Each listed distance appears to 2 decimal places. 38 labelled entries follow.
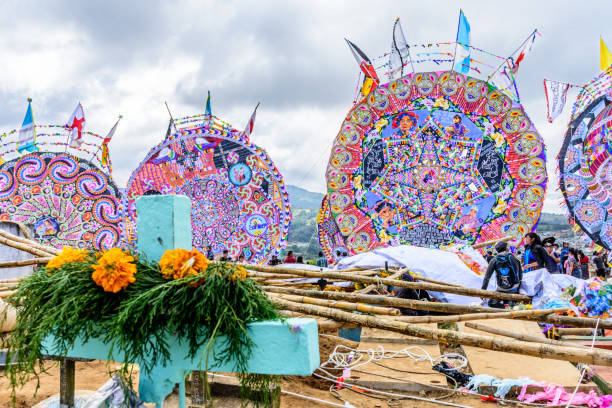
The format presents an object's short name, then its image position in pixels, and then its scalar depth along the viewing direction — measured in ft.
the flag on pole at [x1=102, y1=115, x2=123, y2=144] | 43.80
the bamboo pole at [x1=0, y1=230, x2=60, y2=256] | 11.12
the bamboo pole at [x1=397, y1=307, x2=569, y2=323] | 8.52
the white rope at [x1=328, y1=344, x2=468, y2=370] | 15.17
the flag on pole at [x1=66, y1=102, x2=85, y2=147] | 43.40
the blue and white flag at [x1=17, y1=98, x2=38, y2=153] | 40.60
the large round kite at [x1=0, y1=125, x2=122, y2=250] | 37.40
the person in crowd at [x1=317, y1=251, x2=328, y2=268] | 41.45
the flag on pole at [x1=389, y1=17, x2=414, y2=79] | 40.06
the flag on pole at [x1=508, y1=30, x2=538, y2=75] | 39.04
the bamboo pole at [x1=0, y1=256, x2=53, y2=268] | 10.17
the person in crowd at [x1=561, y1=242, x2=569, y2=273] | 42.38
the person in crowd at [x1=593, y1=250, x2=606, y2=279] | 36.39
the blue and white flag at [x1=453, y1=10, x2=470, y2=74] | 37.96
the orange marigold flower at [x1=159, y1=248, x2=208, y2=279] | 6.25
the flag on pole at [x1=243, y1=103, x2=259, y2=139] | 48.70
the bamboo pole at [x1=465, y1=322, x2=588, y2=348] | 8.70
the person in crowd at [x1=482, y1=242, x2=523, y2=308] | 21.81
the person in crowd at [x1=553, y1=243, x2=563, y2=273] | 40.88
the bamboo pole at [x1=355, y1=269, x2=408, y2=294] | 15.52
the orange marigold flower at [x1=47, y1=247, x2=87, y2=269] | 6.88
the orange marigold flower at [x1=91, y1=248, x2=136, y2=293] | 6.15
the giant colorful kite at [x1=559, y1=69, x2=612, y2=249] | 33.71
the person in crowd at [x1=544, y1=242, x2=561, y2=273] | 25.54
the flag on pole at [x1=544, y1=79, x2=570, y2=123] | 37.01
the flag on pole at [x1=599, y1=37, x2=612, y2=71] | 37.22
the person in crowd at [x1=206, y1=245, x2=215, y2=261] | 34.70
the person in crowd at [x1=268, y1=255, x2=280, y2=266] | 38.63
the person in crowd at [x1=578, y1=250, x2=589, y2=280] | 40.22
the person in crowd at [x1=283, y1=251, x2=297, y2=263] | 39.60
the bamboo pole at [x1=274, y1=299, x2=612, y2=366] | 6.01
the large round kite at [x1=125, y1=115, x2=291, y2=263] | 37.11
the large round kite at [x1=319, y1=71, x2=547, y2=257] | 34.53
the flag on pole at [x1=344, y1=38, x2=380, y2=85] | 39.30
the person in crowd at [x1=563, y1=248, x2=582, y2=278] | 38.91
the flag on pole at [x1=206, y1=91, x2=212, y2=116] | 51.65
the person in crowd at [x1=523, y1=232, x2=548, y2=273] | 25.53
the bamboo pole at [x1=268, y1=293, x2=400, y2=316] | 8.27
